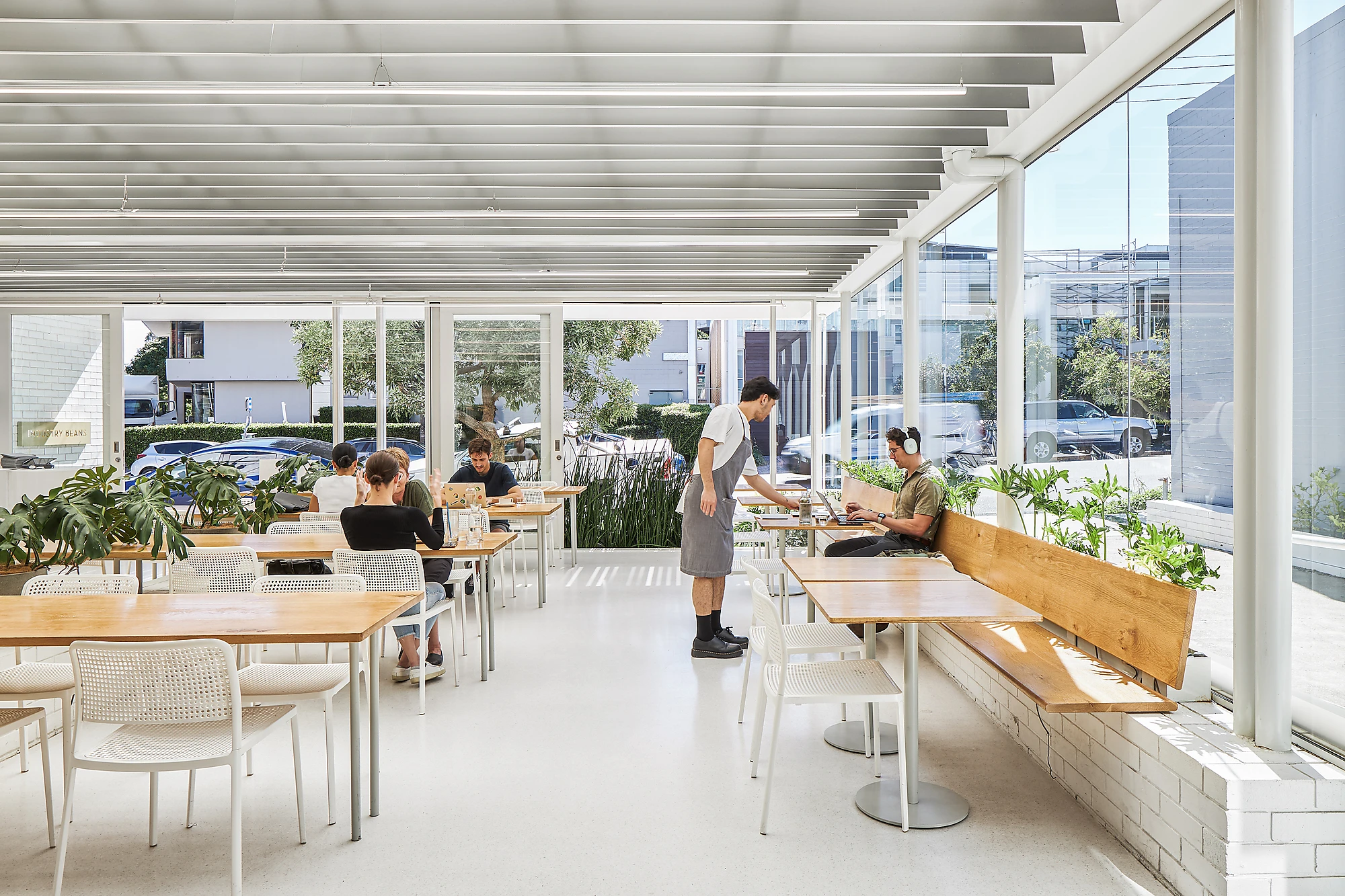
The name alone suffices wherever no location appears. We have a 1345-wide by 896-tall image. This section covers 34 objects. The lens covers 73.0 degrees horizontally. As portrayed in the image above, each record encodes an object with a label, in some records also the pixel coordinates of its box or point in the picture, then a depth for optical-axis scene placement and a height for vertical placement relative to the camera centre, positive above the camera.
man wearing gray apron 5.32 -0.45
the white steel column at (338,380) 10.48 +0.54
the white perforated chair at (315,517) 6.19 -0.63
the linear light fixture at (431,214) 6.14 +1.47
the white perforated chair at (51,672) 3.24 -0.92
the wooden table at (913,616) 3.08 -0.66
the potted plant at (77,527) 4.18 -0.48
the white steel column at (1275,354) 2.66 +0.19
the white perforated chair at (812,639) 3.76 -0.92
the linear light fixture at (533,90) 3.96 +1.48
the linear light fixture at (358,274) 9.02 +1.54
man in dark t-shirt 7.85 -0.42
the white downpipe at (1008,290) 5.20 +0.77
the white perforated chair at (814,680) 3.14 -0.94
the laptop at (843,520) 5.71 -0.62
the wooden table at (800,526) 5.75 -0.66
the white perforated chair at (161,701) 2.54 -0.78
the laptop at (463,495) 6.80 -0.53
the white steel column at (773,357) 9.35 +0.75
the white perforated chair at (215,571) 4.12 -0.66
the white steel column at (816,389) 10.23 +0.39
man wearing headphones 5.65 -0.57
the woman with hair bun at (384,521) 4.69 -0.49
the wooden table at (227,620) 2.85 -0.65
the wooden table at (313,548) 4.86 -0.67
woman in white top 6.34 -0.45
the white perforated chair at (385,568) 4.33 -0.68
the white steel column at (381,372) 10.41 +0.63
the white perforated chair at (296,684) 3.23 -0.93
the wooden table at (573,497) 8.80 -0.72
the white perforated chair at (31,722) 2.96 -0.96
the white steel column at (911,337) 7.39 +0.71
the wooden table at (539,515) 6.93 -0.68
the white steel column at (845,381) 9.95 +0.47
